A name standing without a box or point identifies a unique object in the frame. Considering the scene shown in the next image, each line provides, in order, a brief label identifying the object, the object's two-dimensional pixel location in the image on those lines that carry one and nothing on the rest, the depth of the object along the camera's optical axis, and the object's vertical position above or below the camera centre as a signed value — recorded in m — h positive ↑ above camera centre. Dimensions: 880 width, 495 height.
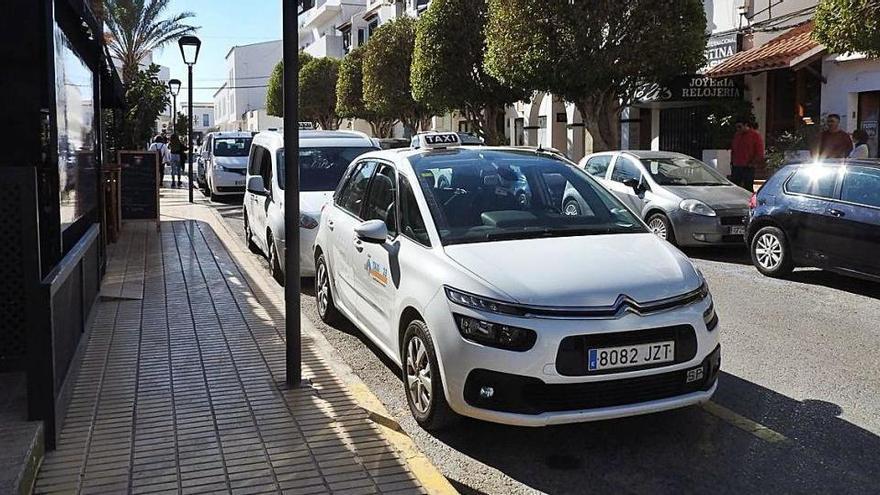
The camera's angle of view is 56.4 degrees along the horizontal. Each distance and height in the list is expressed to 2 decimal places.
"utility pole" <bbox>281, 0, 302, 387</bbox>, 5.06 -0.15
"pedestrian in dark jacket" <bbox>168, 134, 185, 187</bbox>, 29.00 +0.65
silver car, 11.41 -0.33
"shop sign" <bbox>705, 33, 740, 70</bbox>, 20.20 +3.08
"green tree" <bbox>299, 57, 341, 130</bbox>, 47.44 +5.11
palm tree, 32.72 +6.04
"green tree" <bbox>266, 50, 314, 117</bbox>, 52.97 +5.35
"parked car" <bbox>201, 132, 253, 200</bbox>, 22.09 +0.30
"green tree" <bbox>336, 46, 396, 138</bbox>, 37.19 +3.68
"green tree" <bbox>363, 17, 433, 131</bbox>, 30.14 +3.91
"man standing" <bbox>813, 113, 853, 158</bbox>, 13.77 +0.49
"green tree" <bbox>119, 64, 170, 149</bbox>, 20.79 +1.84
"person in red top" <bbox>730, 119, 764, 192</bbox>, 14.79 +0.30
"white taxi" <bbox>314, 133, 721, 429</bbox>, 4.23 -0.71
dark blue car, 8.62 -0.54
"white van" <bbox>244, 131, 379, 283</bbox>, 9.09 -0.10
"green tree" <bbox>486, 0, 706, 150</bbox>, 16.08 +2.61
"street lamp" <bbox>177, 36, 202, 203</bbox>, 19.09 +3.02
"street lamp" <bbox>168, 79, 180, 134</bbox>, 31.14 +3.10
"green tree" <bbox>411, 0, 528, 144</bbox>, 23.38 +3.32
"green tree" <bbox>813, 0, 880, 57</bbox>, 10.35 +1.90
